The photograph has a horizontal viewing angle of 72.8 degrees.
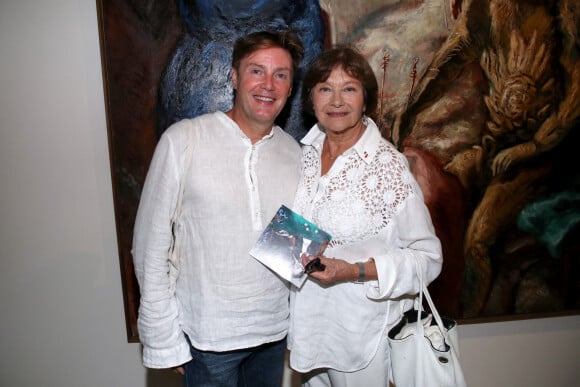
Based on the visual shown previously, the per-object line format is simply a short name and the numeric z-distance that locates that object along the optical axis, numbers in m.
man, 1.38
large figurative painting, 1.88
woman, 1.37
